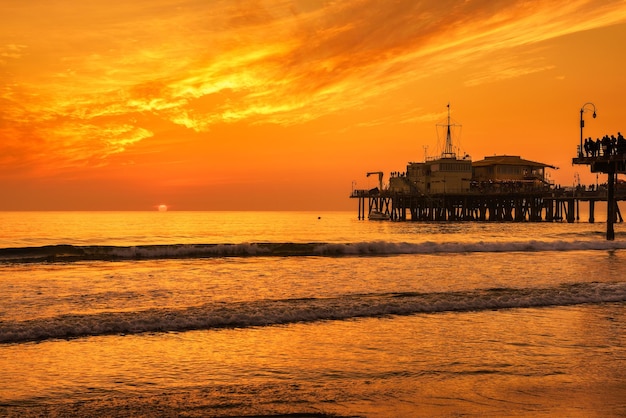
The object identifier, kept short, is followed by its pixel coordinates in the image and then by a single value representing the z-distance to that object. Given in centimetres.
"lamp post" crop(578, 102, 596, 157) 4639
